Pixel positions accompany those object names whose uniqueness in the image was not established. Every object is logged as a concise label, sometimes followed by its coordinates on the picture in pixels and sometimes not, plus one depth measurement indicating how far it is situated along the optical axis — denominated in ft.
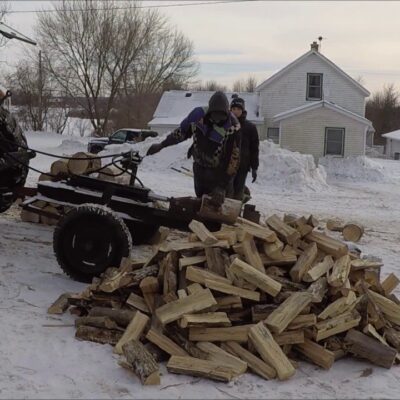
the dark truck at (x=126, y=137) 91.20
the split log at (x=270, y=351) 13.25
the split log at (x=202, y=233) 15.92
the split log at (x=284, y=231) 16.80
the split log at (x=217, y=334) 14.10
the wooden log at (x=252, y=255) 15.40
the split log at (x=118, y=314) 14.93
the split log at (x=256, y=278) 14.74
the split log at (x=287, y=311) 13.91
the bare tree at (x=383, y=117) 181.57
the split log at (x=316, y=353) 13.94
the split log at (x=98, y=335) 14.61
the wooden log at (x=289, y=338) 14.08
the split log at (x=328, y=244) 16.65
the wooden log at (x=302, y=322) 14.23
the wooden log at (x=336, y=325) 14.34
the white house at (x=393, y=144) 143.84
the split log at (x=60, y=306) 16.25
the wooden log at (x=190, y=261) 15.56
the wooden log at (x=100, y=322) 14.83
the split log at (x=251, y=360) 13.34
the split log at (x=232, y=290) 14.71
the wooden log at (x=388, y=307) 15.71
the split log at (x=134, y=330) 14.06
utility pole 126.48
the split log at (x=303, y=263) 15.61
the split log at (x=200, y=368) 12.98
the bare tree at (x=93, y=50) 122.93
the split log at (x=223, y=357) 13.34
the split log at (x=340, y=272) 15.15
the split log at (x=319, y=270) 15.40
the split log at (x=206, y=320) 13.94
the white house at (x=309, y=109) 85.25
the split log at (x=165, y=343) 13.85
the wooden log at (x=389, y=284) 16.94
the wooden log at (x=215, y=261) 15.43
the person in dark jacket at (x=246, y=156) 24.48
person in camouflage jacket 20.12
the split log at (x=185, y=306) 14.16
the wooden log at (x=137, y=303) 15.34
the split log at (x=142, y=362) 12.62
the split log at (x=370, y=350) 14.10
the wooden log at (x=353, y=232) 29.19
